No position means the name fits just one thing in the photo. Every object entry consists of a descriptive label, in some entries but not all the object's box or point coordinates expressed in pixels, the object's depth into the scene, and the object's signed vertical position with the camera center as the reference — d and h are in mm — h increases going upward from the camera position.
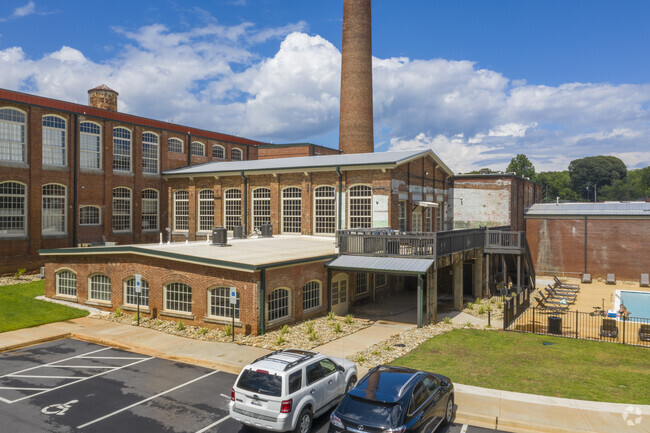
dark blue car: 8461 -3775
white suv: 9312 -3830
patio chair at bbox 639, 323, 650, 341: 17842 -4755
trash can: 19016 -4699
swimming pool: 25922 -5522
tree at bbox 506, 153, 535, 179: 115812 +12217
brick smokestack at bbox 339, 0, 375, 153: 41906 +12256
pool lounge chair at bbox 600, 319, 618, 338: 18406 -4737
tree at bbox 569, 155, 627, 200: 140000 +12728
